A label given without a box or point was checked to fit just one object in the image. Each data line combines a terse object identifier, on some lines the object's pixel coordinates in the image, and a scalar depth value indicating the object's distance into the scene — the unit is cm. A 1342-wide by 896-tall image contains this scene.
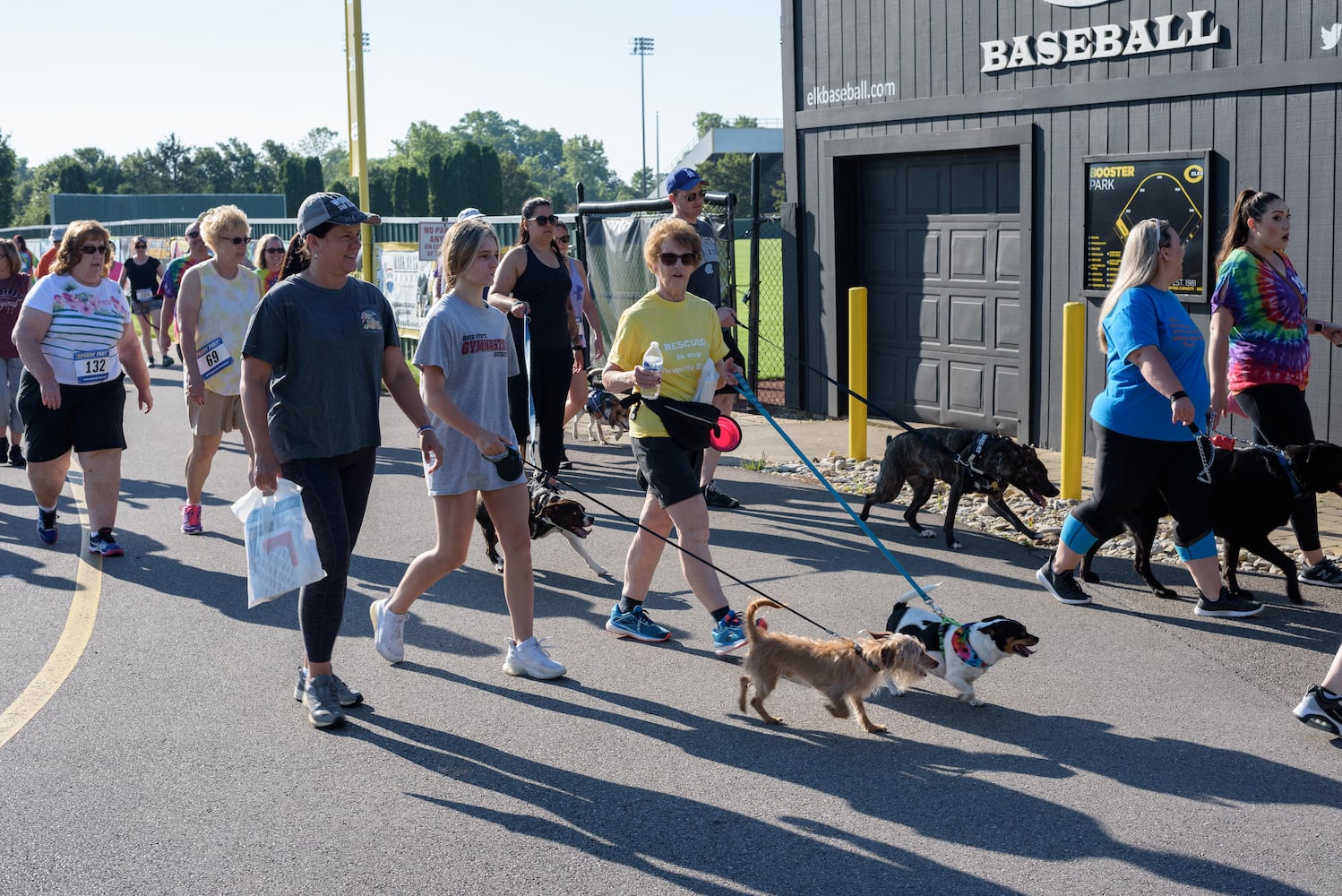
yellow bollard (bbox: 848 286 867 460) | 1060
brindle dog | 769
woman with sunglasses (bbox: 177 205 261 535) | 812
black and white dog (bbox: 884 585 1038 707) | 519
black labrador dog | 642
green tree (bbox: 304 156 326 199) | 7188
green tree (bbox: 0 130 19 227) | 7181
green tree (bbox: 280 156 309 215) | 7206
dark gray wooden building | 928
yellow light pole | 1878
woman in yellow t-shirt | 574
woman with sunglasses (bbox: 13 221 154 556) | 789
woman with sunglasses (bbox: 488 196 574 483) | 845
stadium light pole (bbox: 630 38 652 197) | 11388
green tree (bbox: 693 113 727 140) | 17075
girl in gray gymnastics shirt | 535
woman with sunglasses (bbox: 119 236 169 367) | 1856
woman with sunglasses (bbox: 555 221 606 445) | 960
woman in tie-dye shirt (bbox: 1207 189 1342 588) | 666
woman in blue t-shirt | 604
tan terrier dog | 495
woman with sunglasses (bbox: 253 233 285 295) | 1044
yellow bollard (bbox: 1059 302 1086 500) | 889
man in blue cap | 808
